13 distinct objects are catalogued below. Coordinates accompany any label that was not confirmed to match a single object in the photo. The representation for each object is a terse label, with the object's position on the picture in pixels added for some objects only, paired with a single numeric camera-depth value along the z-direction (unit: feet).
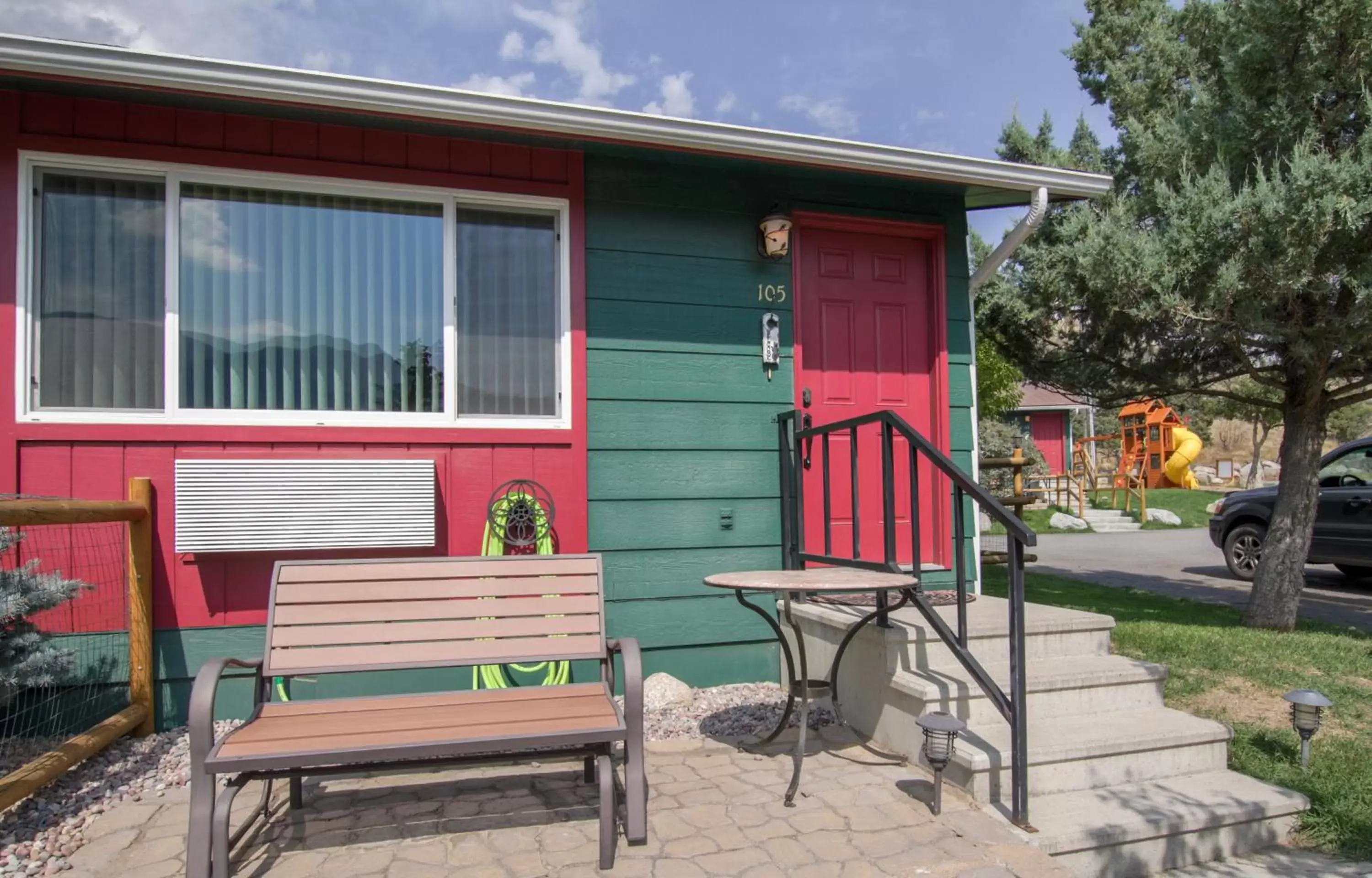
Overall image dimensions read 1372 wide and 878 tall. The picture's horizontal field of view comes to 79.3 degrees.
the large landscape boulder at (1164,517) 48.44
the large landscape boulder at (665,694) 12.38
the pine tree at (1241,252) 14.37
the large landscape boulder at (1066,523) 47.55
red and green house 11.10
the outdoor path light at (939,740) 8.29
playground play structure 51.83
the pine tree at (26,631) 8.96
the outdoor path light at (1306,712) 9.84
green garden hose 12.37
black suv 25.17
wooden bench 7.06
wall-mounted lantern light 13.74
